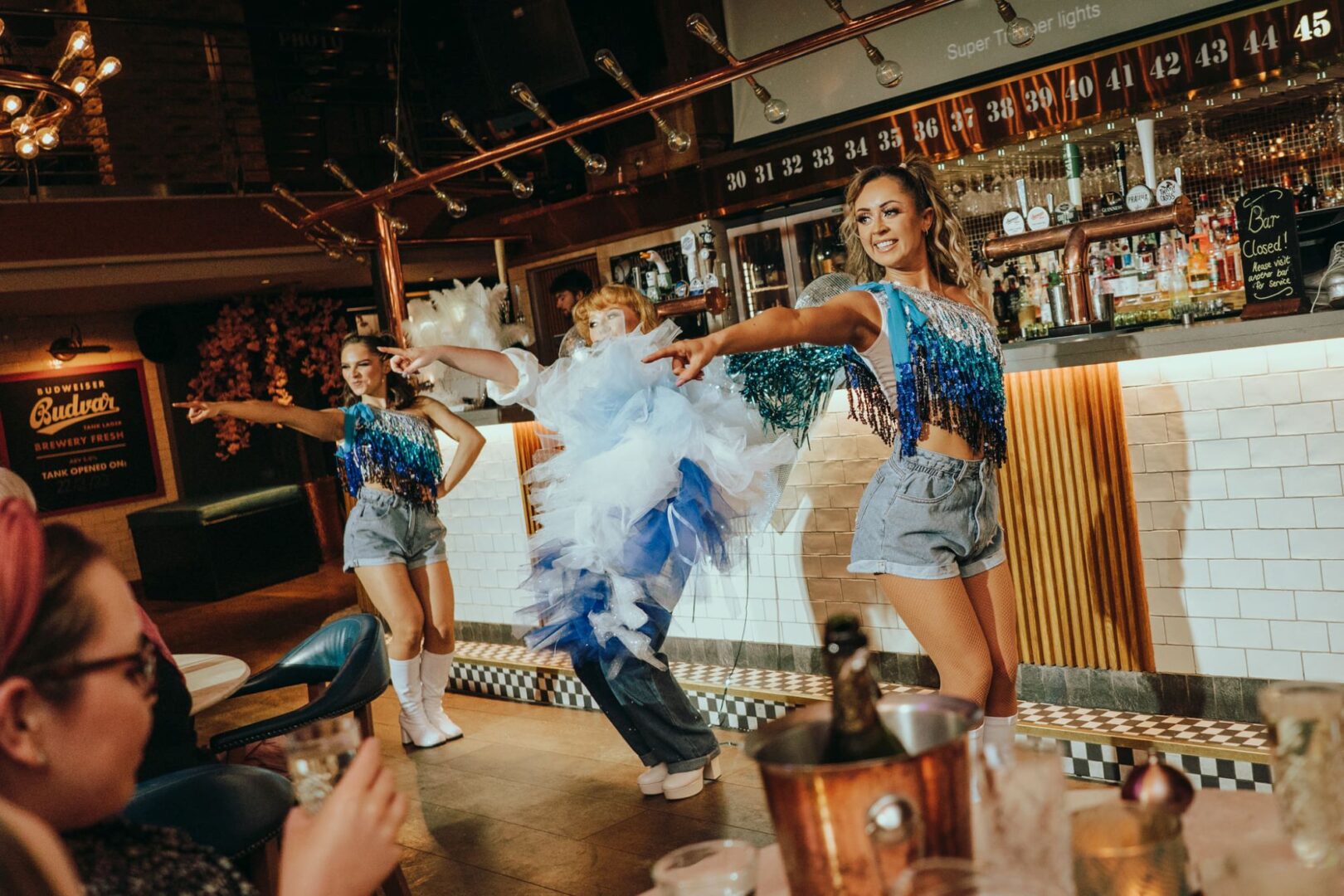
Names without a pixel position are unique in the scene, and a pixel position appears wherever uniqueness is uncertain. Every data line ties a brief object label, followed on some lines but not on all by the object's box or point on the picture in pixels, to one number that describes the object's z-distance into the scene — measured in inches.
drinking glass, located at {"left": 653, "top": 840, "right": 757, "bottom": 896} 38.8
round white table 107.2
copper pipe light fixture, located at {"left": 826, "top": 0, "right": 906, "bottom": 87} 148.3
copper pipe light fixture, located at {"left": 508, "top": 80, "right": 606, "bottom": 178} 171.3
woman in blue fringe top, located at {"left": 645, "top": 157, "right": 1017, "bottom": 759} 97.8
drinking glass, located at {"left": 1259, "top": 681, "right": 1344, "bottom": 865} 37.9
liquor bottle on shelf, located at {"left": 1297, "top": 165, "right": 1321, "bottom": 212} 196.7
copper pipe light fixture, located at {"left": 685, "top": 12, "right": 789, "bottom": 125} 151.4
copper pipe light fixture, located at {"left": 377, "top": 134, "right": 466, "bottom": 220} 200.1
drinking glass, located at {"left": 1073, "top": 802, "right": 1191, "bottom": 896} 33.9
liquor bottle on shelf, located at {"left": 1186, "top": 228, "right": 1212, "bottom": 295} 182.5
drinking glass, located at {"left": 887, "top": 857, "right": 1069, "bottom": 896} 31.3
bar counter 124.2
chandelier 140.4
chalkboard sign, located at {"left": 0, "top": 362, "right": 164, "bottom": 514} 421.1
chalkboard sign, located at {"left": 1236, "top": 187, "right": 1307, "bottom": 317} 123.6
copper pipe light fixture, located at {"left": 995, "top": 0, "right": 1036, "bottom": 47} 146.4
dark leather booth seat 381.1
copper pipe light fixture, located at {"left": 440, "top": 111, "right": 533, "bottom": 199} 192.9
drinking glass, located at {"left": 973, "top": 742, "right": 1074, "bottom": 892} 38.2
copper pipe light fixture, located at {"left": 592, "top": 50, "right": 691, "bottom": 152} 161.6
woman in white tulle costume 129.8
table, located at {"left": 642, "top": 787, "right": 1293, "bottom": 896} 42.4
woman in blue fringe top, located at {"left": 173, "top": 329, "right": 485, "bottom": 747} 174.4
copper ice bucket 34.4
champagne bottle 38.4
